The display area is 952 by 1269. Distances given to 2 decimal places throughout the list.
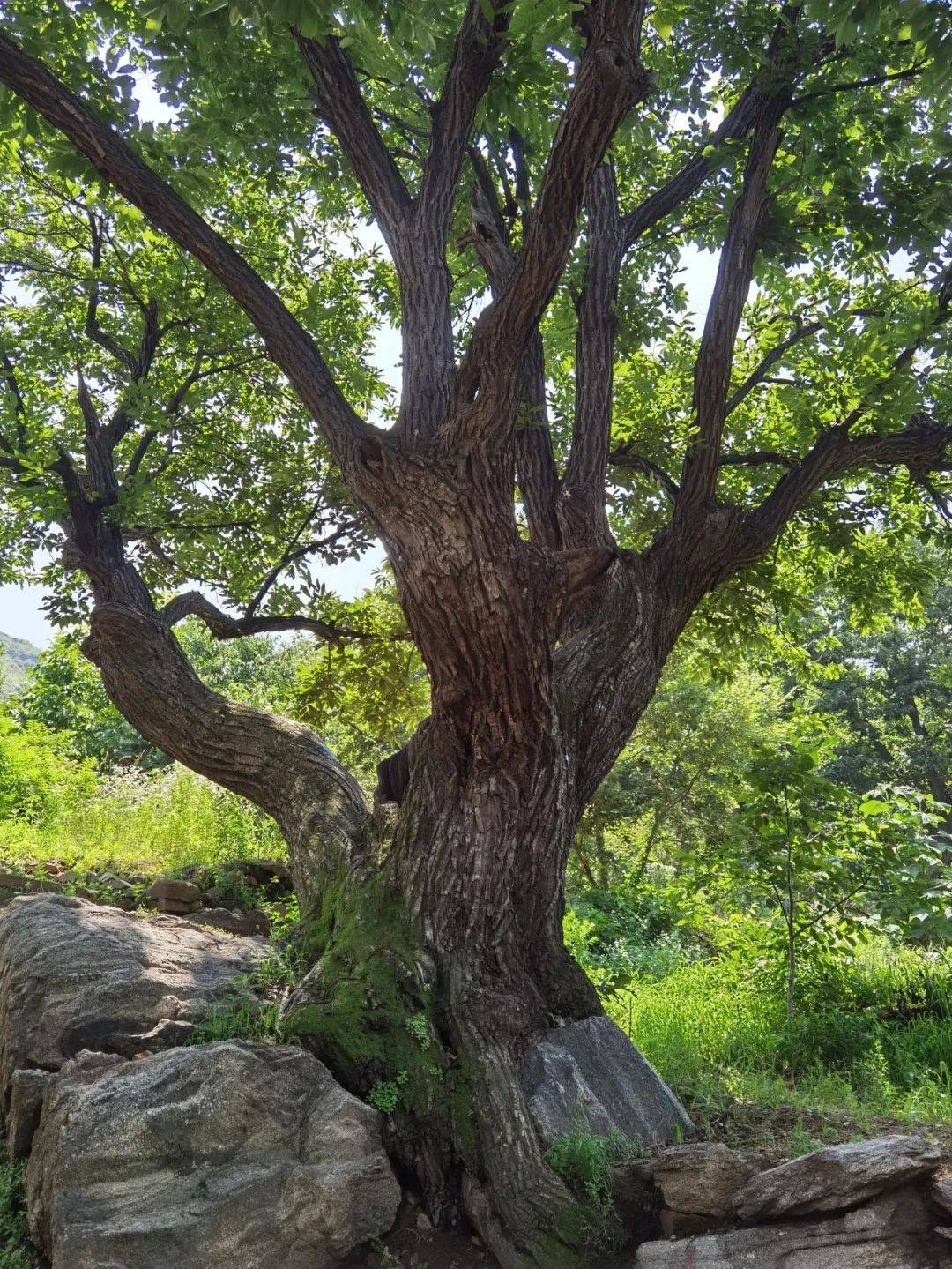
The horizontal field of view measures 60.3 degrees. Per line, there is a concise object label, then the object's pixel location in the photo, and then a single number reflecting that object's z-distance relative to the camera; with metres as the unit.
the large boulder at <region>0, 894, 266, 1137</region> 3.38
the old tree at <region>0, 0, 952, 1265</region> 3.49
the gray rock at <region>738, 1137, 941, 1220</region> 2.27
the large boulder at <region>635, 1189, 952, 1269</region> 2.17
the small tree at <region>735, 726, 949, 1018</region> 5.05
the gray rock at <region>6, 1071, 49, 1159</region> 3.06
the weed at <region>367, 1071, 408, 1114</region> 3.03
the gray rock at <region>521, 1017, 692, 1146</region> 3.09
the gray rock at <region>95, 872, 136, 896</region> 6.58
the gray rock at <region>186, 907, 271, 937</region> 5.91
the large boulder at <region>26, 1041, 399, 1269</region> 2.46
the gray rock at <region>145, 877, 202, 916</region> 6.46
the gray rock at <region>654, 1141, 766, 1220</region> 2.51
